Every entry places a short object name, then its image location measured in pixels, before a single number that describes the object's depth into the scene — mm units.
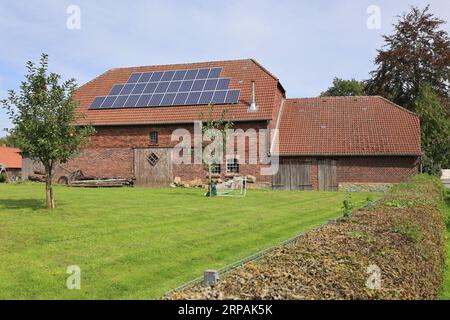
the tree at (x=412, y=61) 39812
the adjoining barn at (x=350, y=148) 30281
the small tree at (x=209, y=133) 23234
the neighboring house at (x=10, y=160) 63247
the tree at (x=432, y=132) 35375
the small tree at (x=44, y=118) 15422
